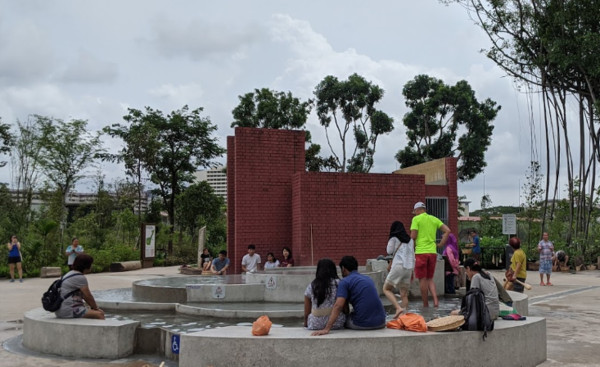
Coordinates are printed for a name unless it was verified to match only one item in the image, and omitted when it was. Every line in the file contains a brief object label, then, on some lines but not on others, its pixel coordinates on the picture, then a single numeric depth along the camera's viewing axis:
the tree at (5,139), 33.69
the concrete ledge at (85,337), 6.85
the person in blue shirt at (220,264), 15.24
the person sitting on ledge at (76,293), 7.27
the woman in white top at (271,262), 14.03
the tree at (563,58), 22.67
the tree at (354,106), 41.22
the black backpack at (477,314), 6.12
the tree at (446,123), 40.28
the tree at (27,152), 33.25
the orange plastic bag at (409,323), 6.00
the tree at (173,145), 33.81
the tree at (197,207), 37.28
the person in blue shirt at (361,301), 5.95
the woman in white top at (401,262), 8.27
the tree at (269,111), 37.19
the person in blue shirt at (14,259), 17.60
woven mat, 6.02
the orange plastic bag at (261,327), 5.71
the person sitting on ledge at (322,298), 6.05
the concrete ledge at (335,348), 5.55
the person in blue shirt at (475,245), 18.80
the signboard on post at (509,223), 21.20
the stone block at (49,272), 19.58
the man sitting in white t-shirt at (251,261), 14.07
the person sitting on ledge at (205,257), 19.44
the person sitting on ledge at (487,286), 6.69
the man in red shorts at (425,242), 8.59
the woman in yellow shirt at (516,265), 10.77
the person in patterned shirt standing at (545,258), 17.17
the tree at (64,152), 33.09
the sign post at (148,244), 24.52
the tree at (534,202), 29.66
